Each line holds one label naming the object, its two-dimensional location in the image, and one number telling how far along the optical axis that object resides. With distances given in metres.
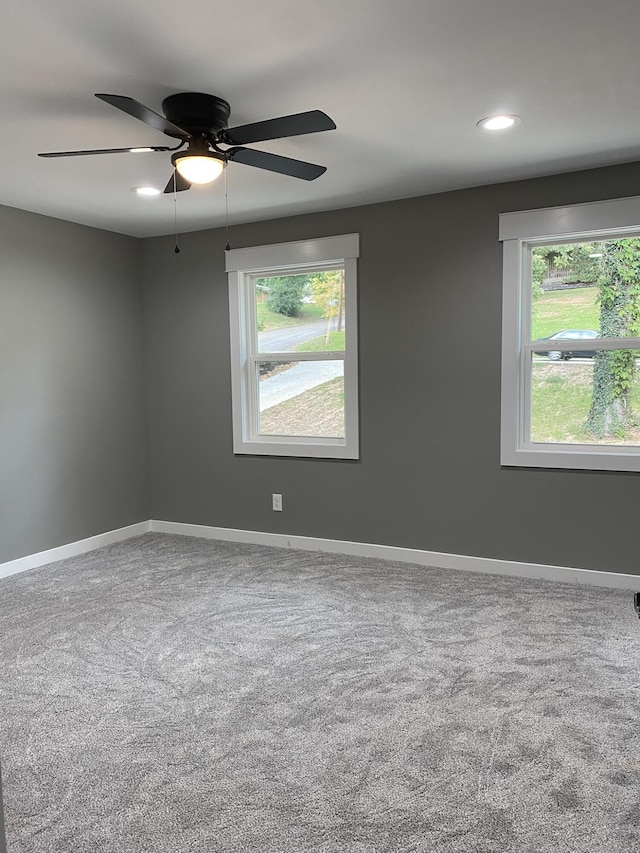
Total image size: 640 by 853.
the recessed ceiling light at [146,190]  3.77
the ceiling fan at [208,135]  2.35
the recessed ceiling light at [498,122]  2.80
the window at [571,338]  3.69
